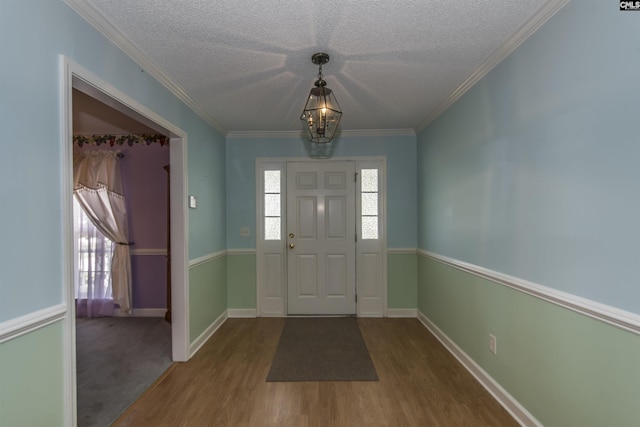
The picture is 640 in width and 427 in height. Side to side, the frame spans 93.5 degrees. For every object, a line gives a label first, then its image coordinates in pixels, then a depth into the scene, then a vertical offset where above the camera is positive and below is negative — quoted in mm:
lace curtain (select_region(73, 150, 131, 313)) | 3938 +122
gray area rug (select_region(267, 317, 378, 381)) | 2552 -1388
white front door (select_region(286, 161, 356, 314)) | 4051 -358
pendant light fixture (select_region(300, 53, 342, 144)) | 2023 +681
